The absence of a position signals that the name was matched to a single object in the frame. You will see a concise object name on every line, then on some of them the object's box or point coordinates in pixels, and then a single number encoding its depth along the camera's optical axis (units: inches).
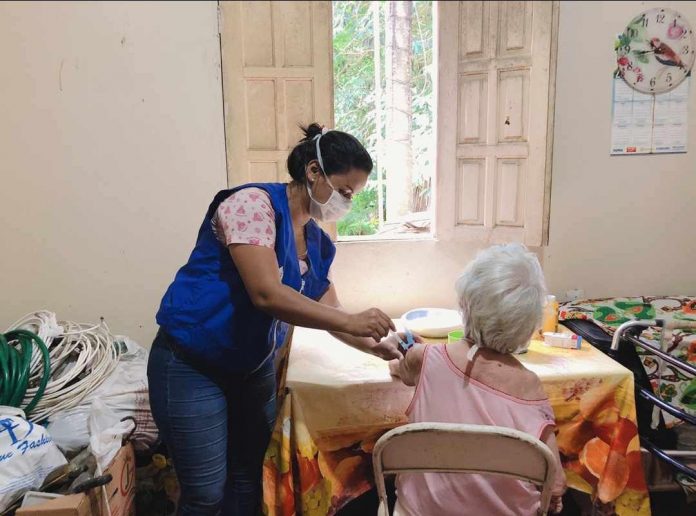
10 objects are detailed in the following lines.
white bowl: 71.5
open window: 85.9
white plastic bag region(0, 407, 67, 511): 53.7
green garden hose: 63.4
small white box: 68.0
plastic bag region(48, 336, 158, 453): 63.7
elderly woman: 43.5
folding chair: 37.6
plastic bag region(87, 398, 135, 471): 61.2
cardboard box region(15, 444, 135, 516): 53.1
